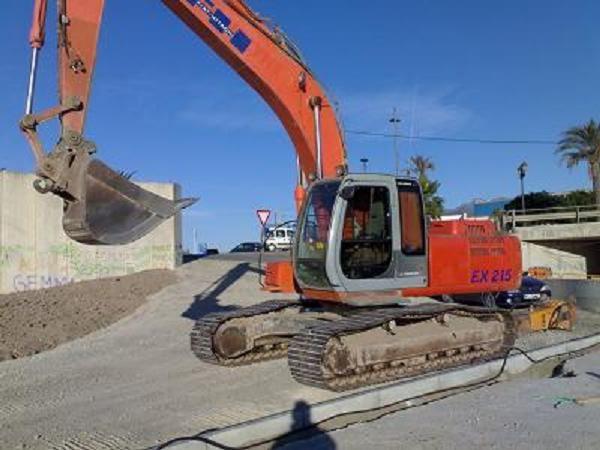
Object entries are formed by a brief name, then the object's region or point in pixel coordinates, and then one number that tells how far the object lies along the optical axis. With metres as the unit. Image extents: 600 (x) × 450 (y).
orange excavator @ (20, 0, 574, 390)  8.17
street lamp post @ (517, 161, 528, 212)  49.81
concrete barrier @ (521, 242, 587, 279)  34.62
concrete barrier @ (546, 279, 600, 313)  17.80
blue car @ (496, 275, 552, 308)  15.39
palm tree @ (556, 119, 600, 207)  48.31
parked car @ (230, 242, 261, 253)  55.72
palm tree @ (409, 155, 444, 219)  49.11
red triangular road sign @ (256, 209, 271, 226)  19.53
